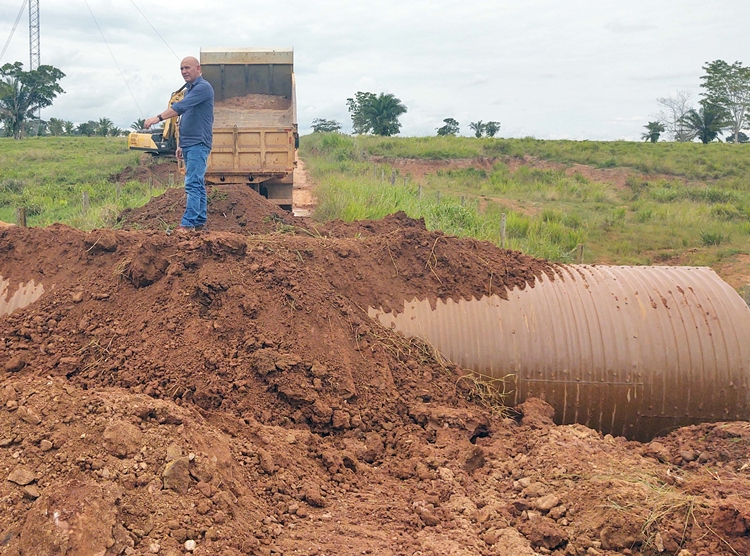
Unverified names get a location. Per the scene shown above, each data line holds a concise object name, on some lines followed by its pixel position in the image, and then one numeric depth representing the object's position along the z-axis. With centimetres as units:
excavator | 1345
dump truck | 1143
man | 657
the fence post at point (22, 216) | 820
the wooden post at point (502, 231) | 1148
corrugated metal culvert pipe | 470
